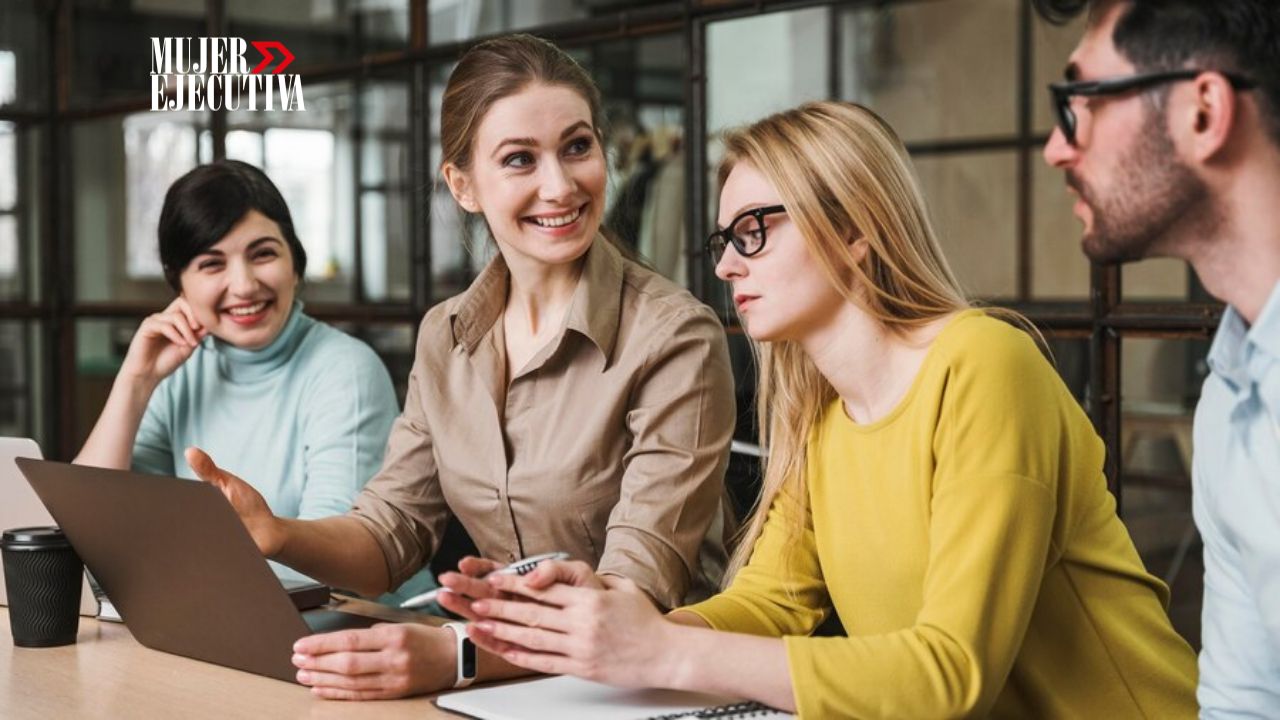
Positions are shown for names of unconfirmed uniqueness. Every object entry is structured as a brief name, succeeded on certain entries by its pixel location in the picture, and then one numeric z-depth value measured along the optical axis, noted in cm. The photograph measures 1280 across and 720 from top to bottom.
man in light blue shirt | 120
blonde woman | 137
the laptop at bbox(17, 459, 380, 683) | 158
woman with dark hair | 260
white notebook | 143
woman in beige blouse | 200
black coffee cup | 184
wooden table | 151
